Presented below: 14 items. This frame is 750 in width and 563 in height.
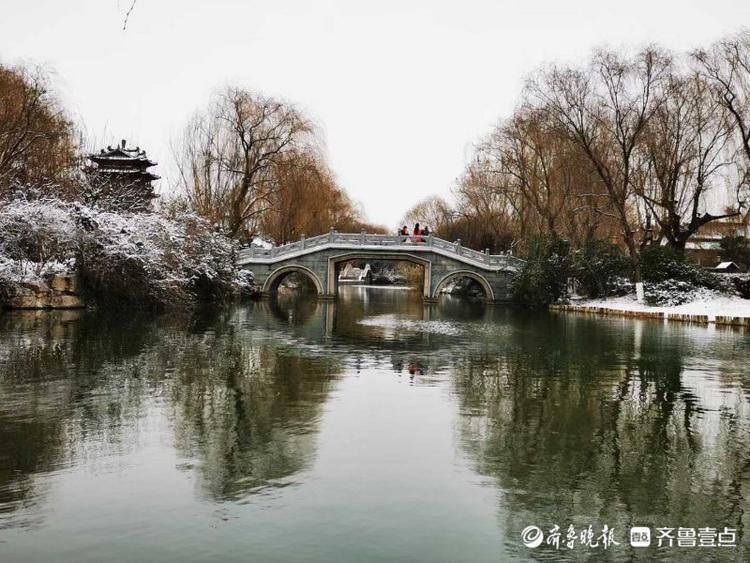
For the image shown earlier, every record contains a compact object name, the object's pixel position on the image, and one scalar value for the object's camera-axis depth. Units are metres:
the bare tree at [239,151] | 35.66
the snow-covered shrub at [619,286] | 31.56
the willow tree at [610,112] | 27.41
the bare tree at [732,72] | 27.07
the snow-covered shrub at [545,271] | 32.41
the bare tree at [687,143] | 28.58
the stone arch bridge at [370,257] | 36.66
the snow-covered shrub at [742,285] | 29.62
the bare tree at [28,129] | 23.88
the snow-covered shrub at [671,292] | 28.70
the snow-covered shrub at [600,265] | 31.45
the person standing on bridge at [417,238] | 37.03
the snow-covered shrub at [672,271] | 30.05
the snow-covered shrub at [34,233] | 20.91
